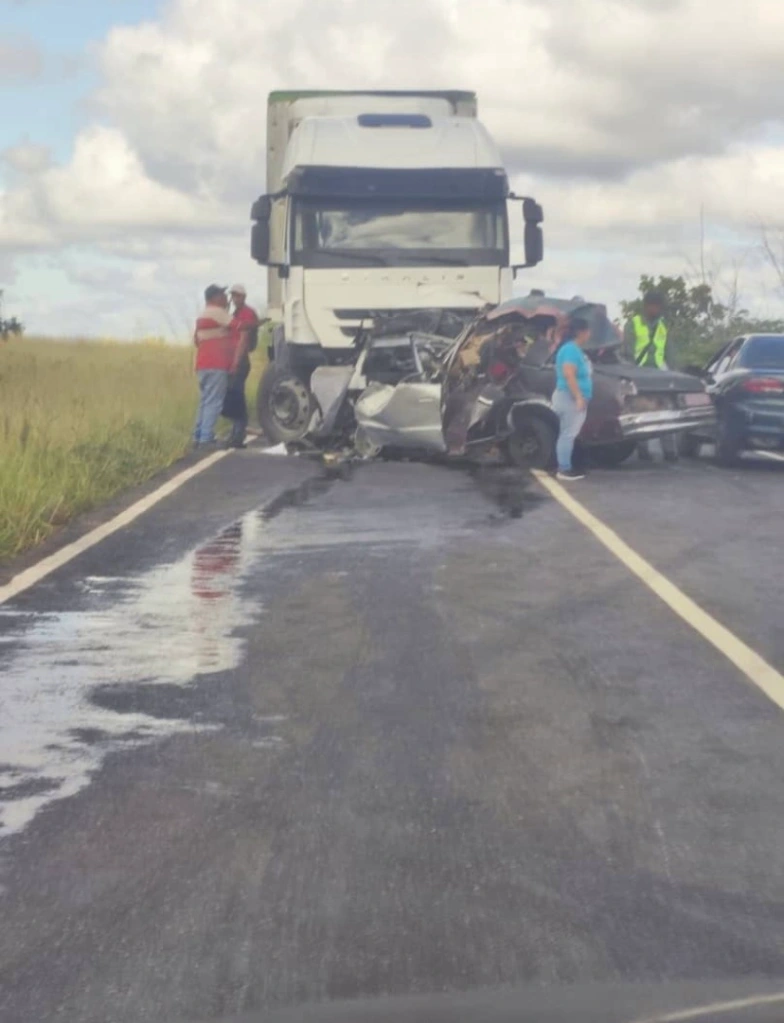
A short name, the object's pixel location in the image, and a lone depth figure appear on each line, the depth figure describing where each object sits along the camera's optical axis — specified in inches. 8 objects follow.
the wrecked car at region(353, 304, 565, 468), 732.7
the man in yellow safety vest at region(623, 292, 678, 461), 847.1
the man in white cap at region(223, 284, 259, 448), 894.5
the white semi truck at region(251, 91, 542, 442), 841.5
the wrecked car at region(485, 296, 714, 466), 727.1
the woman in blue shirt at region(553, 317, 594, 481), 695.1
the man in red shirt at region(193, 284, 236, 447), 869.2
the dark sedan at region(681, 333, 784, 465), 756.6
